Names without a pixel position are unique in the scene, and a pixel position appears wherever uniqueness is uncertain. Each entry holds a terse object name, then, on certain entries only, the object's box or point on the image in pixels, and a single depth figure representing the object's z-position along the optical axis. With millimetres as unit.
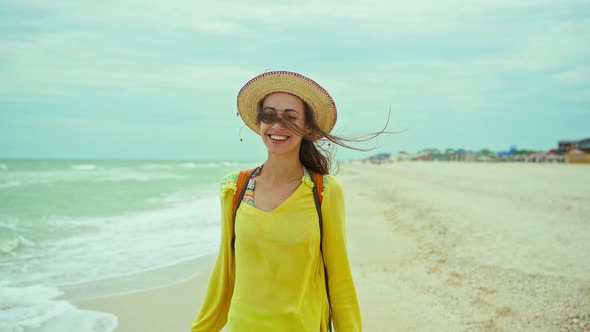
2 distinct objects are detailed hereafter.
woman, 1758
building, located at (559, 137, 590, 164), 45406
